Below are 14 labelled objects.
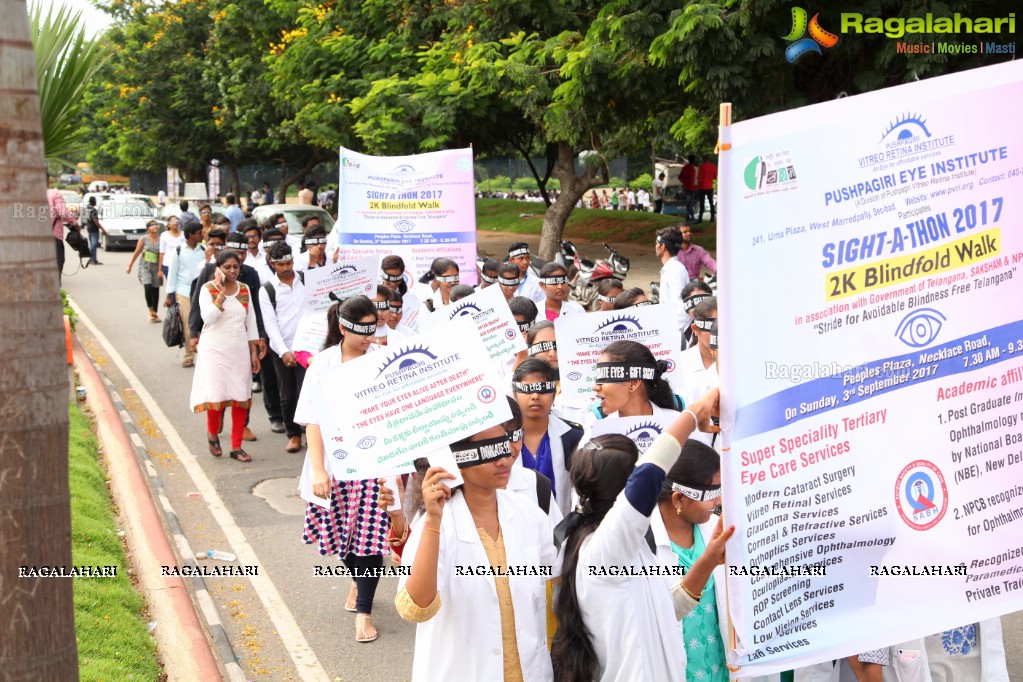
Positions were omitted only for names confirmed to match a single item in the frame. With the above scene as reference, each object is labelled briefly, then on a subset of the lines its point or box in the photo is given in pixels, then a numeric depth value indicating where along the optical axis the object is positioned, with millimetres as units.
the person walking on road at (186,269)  14156
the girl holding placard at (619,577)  3596
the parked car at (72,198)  38344
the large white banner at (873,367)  3453
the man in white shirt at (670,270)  11320
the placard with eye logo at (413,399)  3951
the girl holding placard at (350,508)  6492
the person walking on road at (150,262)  17484
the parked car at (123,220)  32844
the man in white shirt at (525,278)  10352
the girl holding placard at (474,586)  3676
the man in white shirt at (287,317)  10766
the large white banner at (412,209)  11711
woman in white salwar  10148
